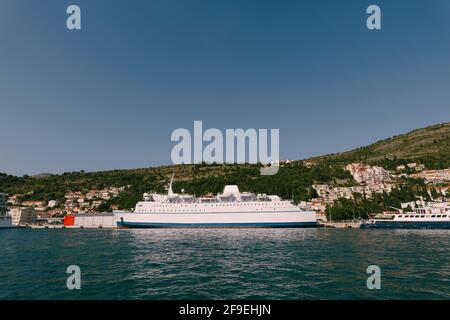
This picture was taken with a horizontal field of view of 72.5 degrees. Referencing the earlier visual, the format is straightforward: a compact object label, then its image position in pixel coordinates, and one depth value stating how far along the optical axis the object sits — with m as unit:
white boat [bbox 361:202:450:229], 62.81
